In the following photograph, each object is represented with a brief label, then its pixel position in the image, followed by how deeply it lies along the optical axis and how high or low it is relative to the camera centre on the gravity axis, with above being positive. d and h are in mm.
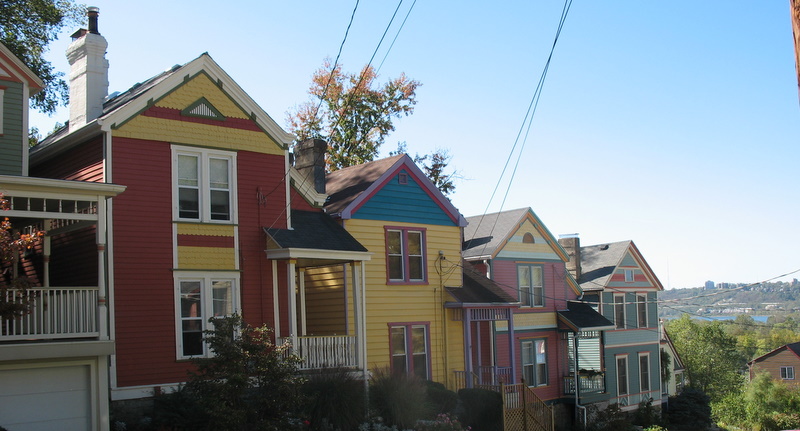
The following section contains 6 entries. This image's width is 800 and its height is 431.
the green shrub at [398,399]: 20266 -2813
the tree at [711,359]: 68625 -6957
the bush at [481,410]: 24062 -3700
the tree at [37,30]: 29203 +10193
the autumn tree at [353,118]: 39844 +8780
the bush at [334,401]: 18438 -2573
